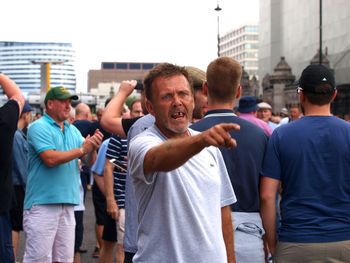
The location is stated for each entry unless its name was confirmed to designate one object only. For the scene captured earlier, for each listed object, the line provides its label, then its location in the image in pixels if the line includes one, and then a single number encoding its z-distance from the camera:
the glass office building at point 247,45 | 170.25
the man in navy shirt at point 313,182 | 4.07
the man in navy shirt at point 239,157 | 4.32
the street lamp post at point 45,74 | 26.83
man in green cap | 6.23
